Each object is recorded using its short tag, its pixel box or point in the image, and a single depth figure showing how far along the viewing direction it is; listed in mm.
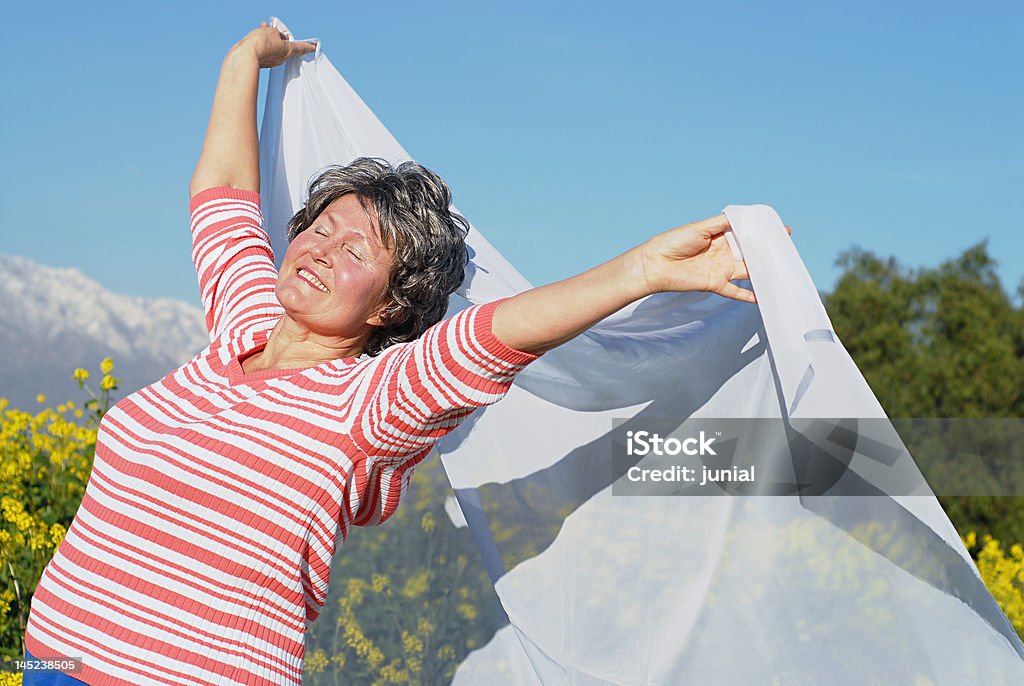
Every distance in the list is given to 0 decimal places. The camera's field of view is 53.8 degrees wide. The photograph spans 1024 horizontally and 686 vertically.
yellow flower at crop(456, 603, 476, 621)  2391
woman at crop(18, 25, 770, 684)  1547
